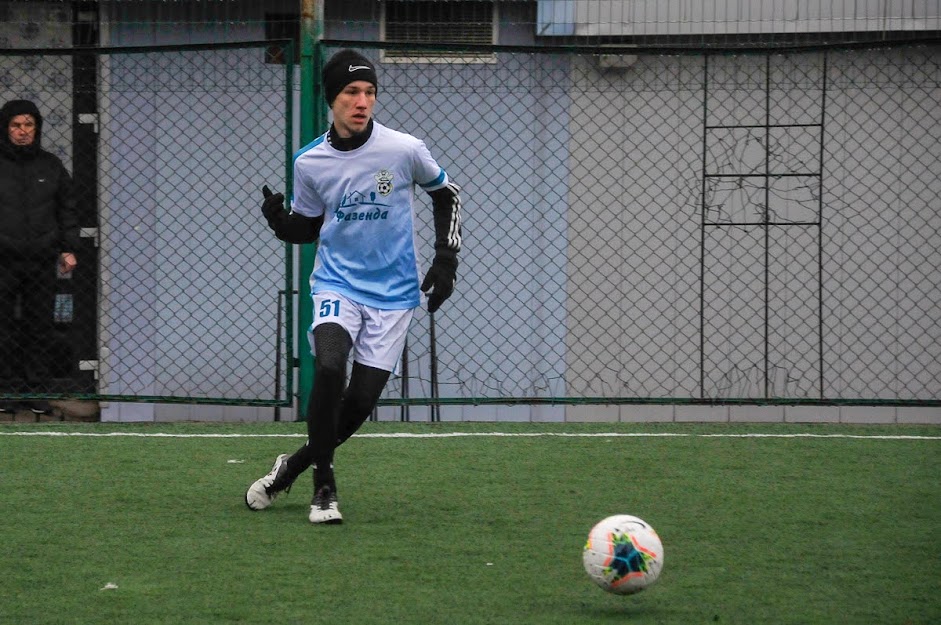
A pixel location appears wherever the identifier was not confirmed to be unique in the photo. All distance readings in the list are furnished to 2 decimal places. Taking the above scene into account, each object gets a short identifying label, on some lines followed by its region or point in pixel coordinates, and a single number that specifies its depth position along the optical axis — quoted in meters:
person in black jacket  18.02
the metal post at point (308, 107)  16.47
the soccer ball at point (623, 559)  7.91
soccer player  10.74
